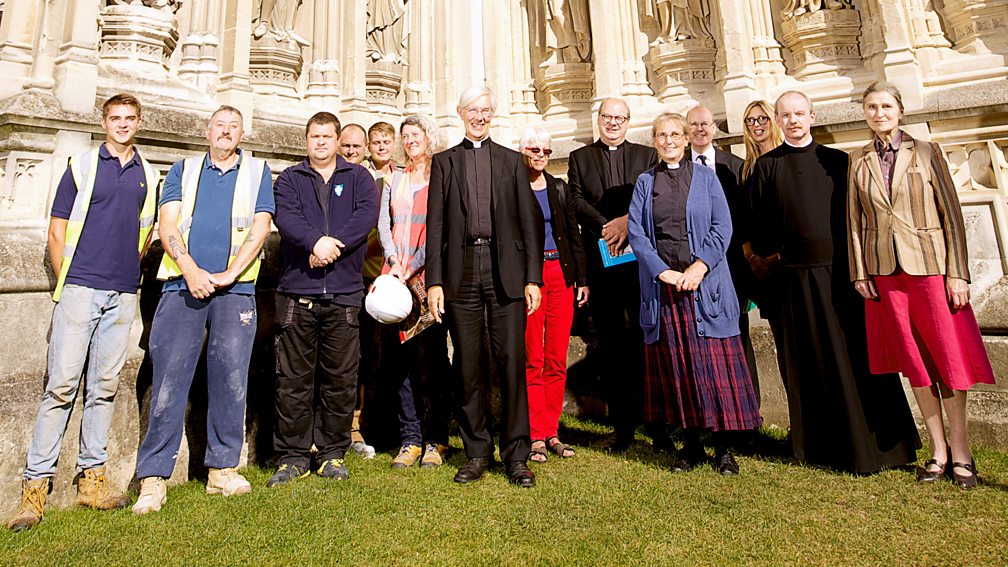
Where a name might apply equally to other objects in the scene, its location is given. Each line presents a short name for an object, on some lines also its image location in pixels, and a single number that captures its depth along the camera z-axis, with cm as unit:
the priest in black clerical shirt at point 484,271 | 359
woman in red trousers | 407
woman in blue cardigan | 354
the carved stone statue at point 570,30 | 695
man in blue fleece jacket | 365
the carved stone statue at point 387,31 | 655
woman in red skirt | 331
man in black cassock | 354
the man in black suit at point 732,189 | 410
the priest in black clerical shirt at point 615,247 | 416
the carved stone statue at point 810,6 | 586
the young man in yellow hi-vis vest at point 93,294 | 306
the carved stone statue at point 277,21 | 574
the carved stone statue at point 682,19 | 640
